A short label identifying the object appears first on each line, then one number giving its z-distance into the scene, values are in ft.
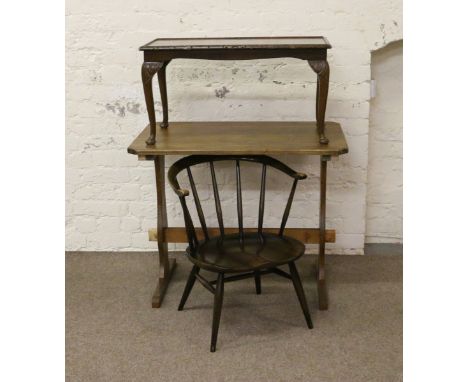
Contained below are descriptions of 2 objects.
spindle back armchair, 9.59
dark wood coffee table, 9.68
